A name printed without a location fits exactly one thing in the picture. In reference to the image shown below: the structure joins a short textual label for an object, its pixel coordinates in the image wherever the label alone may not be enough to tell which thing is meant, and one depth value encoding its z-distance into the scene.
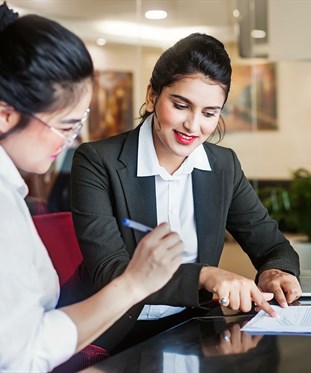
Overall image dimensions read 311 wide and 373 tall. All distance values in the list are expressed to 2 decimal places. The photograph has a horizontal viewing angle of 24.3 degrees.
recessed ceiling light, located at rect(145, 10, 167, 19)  6.28
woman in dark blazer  2.09
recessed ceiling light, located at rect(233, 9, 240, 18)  6.56
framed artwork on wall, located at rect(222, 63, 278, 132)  6.54
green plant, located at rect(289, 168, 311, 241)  5.93
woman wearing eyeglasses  1.38
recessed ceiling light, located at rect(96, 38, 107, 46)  6.26
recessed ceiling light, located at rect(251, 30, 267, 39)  5.79
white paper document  1.77
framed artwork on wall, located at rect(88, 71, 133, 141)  6.39
